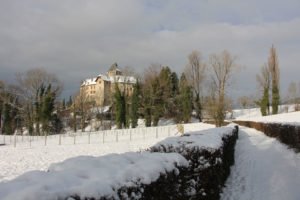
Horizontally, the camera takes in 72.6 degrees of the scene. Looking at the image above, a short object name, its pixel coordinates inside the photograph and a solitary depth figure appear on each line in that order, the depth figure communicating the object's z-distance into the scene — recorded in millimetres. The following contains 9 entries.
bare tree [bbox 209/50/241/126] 42750
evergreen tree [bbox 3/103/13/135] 40000
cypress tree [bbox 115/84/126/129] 42031
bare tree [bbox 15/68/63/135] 35844
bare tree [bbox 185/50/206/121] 49250
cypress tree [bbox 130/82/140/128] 41328
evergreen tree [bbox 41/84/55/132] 37188
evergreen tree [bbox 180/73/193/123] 44344
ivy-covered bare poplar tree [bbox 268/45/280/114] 41781
